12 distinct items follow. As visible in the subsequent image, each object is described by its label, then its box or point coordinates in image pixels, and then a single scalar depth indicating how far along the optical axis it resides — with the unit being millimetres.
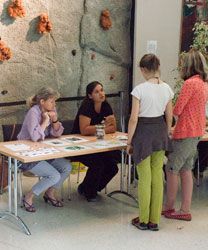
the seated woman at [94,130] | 4523
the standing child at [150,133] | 3701
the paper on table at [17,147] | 3867
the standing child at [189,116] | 3891
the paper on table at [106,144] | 4004
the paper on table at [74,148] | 3891
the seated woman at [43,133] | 4008
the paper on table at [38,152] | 3684
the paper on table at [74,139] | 4227
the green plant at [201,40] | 5566
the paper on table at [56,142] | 4077
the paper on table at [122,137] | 4332
